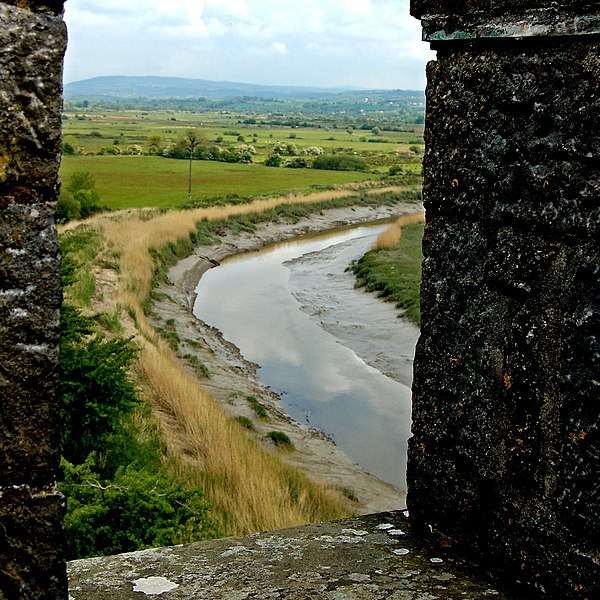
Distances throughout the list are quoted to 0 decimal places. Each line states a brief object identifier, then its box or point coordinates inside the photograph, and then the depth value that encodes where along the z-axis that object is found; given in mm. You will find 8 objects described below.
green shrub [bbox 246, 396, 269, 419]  12461
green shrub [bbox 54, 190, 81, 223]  27850
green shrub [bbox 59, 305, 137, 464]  7309
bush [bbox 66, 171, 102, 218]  31672
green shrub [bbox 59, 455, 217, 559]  5496
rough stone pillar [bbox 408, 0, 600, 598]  1900
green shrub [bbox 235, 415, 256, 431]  11727
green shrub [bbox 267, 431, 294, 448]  11281
